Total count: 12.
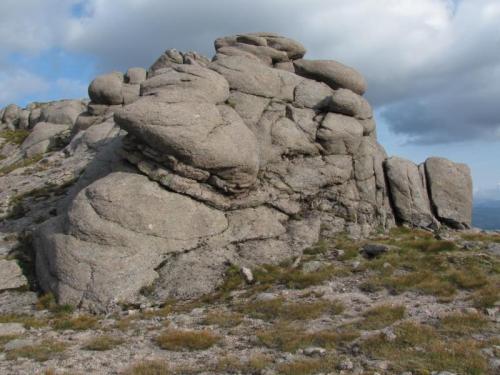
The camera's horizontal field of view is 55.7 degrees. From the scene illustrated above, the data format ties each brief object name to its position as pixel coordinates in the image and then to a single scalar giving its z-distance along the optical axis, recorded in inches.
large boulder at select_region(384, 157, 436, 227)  1523.1
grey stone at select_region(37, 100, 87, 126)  2657.5
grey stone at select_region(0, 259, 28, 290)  1067.9
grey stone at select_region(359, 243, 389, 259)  1127.6
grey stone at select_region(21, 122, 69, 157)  2287.2
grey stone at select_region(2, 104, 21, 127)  3331.9
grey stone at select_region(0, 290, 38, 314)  973.2
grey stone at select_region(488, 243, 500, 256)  1132.9
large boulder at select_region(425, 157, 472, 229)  1582.2
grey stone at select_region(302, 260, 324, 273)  1046.4
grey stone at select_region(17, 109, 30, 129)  3213.6
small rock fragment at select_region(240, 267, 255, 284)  1018.8
